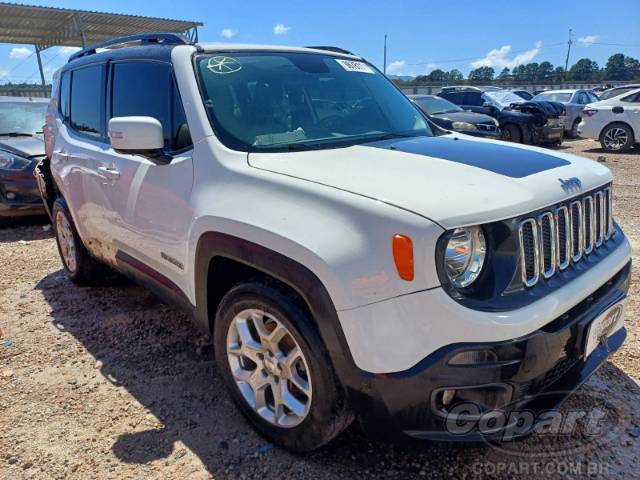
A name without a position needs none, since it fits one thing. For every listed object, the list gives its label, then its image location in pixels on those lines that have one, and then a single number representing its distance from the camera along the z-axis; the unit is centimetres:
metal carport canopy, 2027
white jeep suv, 178
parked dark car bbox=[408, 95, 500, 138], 1176
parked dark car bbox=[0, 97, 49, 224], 654
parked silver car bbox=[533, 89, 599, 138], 1648
